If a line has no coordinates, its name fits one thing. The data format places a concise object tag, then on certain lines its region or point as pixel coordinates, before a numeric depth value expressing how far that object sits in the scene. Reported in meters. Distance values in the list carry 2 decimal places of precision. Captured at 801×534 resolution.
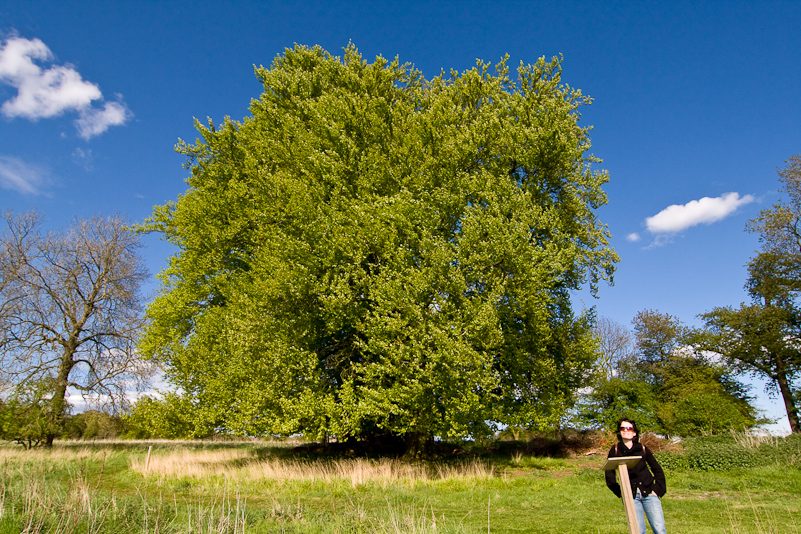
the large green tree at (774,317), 29.58
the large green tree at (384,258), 13.31
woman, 5.75
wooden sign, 4.51
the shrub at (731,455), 17.12
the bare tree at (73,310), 23.00
